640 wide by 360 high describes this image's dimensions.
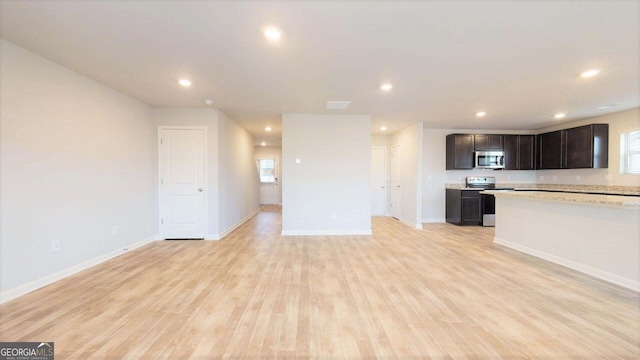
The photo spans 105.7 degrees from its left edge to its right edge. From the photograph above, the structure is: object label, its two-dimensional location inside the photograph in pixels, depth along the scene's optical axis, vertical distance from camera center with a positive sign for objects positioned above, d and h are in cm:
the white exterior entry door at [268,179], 1028 -14
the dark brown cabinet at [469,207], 598 -78
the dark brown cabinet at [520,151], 637 +63
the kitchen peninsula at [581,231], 269 -75
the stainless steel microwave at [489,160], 623 +39
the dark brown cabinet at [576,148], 510 +61
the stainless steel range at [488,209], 598 -85
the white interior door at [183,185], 467 -17
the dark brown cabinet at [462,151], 623 +62
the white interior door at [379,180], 746 -14
